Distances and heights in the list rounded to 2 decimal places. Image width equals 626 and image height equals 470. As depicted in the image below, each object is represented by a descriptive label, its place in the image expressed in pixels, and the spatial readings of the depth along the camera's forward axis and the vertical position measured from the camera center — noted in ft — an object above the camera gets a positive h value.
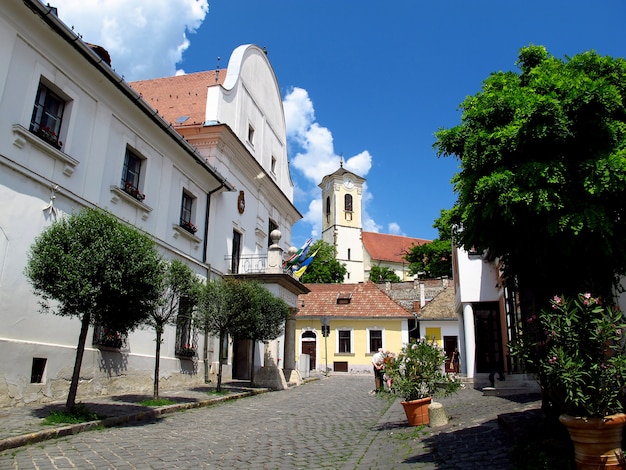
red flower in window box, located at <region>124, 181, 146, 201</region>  47.91 +15.20
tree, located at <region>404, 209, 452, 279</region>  163.11 +35.17
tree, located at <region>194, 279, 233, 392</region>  50.59 +4.16
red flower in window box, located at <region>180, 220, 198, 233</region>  58.59 +14.73
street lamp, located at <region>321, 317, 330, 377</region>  85.44 +5.24
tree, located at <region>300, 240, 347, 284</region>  209.97 +36.57
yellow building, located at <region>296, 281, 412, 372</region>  121.49 +6.99
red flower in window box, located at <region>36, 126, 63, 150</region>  37.01 +15.68
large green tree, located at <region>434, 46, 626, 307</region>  17.81 +6.66
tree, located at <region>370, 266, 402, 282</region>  254.47 +41.91
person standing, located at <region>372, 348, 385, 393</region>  53.10 -0.99
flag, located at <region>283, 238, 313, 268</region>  78.12 +15.15
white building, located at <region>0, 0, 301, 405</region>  34.01 +15.66
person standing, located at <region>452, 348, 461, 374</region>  102.83 -0.18
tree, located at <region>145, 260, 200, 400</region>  38.17 +4.58
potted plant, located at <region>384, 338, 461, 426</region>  29.04 -1.12
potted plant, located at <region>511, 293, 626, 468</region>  14.05 -0.31
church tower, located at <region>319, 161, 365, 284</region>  258.16 +69.87
